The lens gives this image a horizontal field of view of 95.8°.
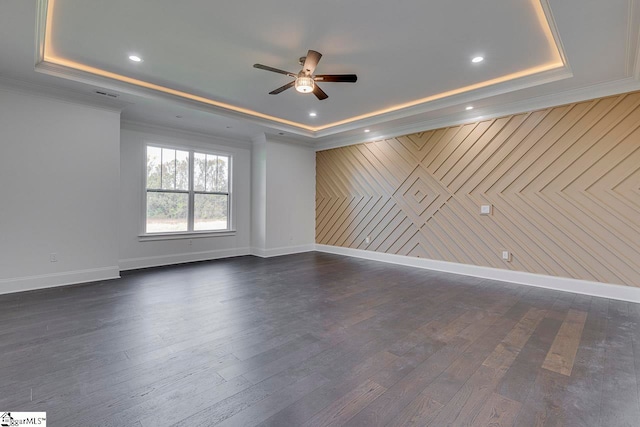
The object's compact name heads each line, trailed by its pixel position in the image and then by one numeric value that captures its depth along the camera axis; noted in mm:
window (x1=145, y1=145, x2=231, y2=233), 5688
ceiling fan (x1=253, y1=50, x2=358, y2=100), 3080
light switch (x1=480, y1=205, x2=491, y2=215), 4762
